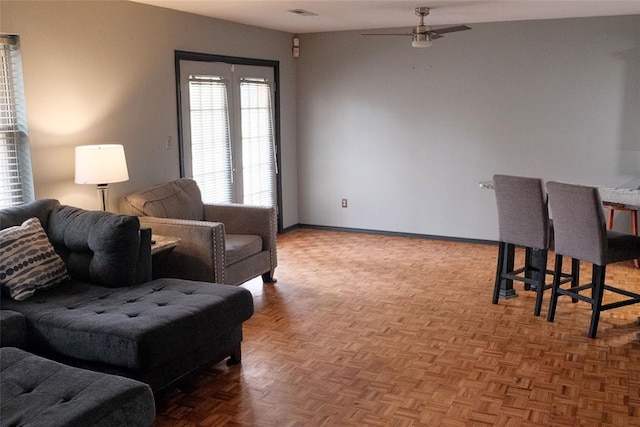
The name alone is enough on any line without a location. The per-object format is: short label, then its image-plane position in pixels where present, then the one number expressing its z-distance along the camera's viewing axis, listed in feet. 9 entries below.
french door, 17.92
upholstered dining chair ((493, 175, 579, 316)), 13.65
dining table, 12.94
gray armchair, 13.97
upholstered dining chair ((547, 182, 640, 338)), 12.50
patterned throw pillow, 10.64
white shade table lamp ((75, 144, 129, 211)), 13.28
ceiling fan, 17.11
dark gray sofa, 9.31
